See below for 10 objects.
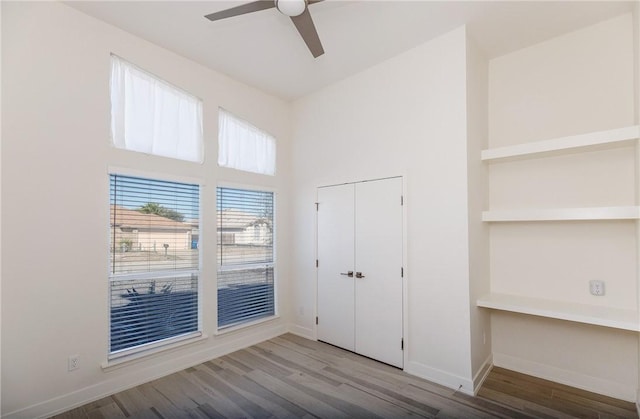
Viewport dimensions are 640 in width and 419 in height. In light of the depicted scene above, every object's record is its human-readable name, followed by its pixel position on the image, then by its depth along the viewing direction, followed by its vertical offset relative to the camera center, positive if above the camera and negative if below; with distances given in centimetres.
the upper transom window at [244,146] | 382 +94
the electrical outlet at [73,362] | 255 -126
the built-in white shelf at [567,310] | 235 -86
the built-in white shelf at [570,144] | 245 +62
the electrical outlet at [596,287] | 273 -69
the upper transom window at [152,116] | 295 +108
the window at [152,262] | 290 -49
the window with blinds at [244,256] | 376 -55
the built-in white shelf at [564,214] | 242 -1
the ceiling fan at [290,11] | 222 +156
